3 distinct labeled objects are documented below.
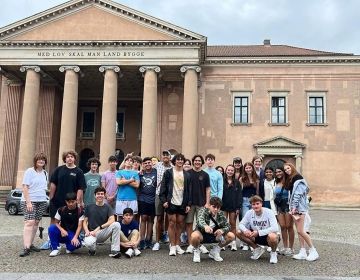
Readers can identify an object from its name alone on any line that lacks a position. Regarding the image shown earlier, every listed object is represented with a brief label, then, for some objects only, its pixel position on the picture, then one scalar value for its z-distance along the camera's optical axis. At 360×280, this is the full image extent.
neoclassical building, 30.78
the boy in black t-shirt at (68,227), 9.04
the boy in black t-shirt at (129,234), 8.93
